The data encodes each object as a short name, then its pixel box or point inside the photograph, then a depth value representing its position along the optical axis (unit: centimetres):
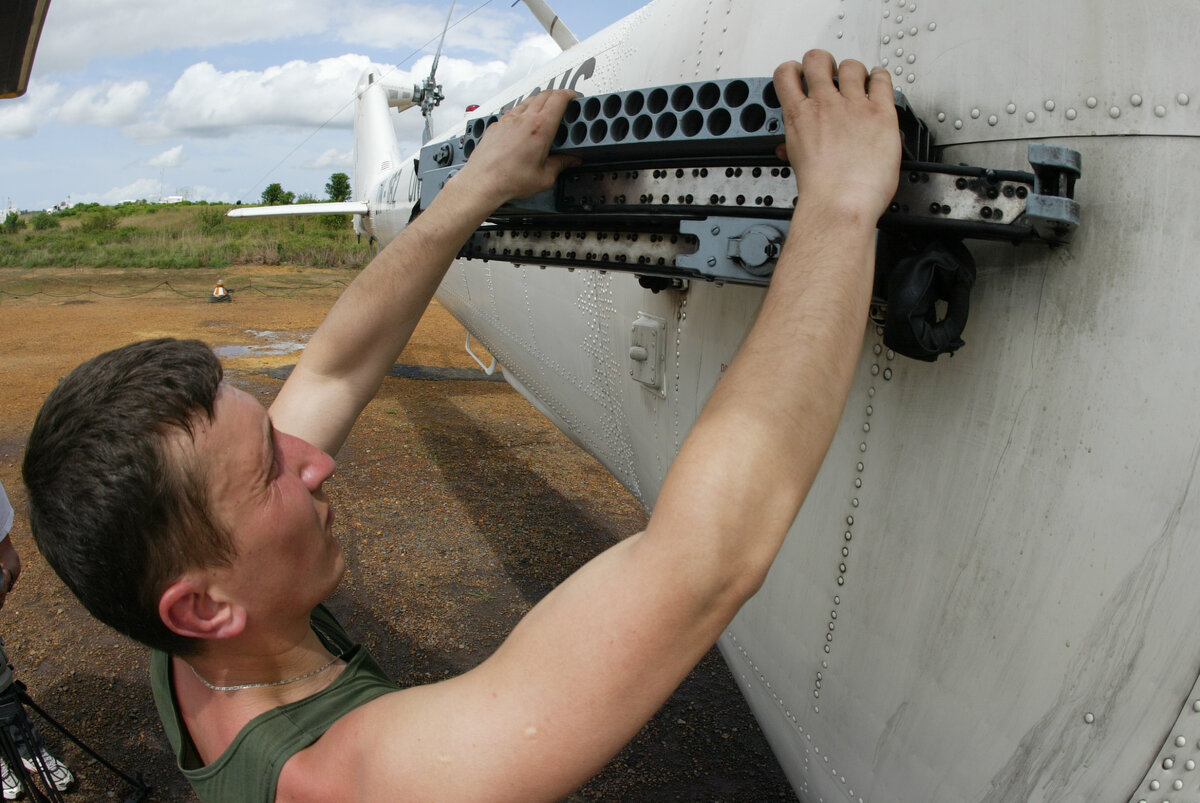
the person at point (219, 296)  1766
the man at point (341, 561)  93
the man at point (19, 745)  299
